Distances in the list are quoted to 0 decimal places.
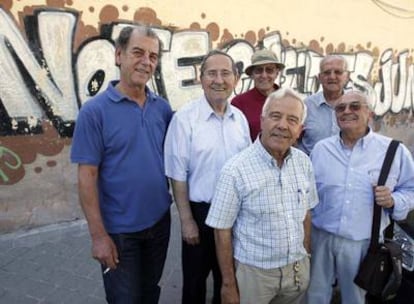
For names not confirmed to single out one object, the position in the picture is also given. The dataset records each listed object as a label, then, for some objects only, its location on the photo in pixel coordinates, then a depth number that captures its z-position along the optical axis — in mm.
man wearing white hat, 3236
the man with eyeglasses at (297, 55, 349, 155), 3314
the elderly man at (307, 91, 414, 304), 2439
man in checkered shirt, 2107
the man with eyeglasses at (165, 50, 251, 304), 2525
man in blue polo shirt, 2197
